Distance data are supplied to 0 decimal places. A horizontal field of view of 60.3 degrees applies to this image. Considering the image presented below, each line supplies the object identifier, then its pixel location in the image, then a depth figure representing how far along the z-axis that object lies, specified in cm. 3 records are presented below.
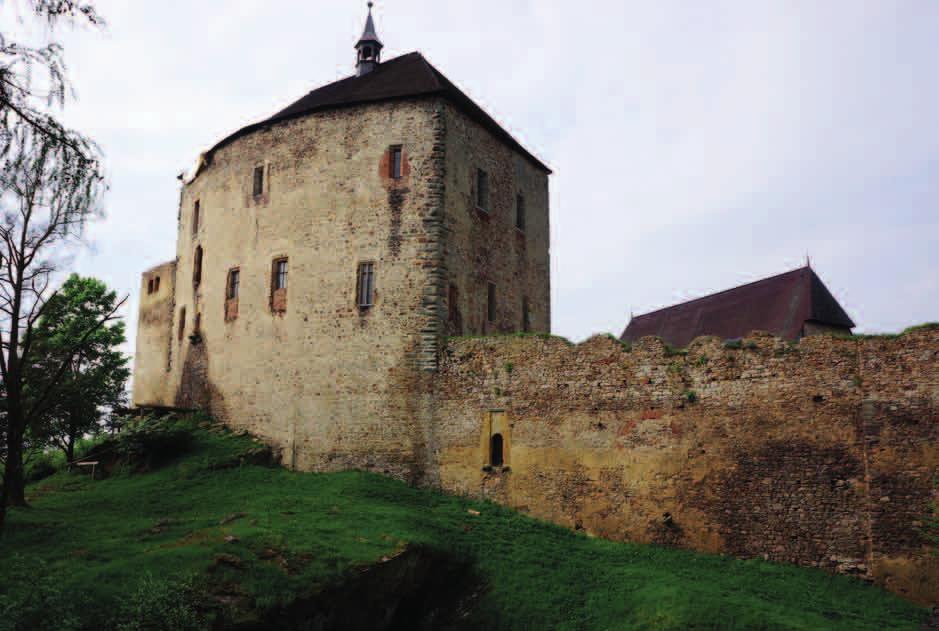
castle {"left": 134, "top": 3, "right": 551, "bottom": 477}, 2347
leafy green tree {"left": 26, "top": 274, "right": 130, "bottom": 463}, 2770
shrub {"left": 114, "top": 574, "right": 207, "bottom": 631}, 1266
